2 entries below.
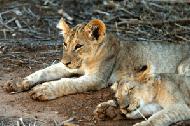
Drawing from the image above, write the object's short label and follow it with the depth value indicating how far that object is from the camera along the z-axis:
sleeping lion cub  9.49
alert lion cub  11.18
